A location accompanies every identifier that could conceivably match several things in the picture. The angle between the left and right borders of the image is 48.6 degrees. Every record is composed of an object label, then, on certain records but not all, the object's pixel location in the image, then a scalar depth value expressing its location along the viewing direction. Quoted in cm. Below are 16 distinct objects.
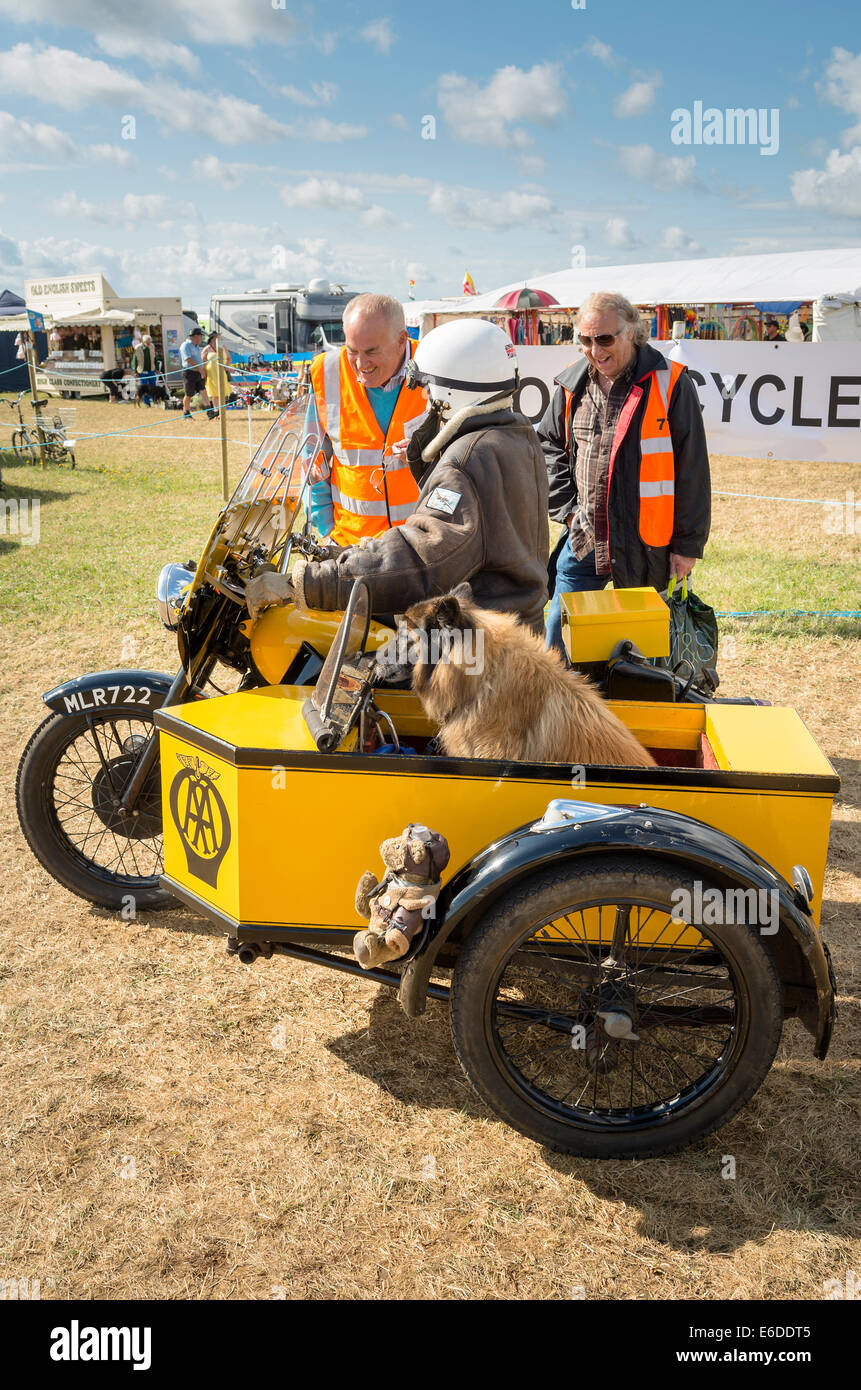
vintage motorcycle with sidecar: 225
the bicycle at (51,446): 1639
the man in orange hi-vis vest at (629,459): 417
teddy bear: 227
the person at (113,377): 2939
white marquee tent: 1847
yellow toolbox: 324
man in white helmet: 267
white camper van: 3143
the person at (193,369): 2448
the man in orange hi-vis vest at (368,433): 388
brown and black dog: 246
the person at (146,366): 2788
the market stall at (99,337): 2973
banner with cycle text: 877
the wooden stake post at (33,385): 1598
